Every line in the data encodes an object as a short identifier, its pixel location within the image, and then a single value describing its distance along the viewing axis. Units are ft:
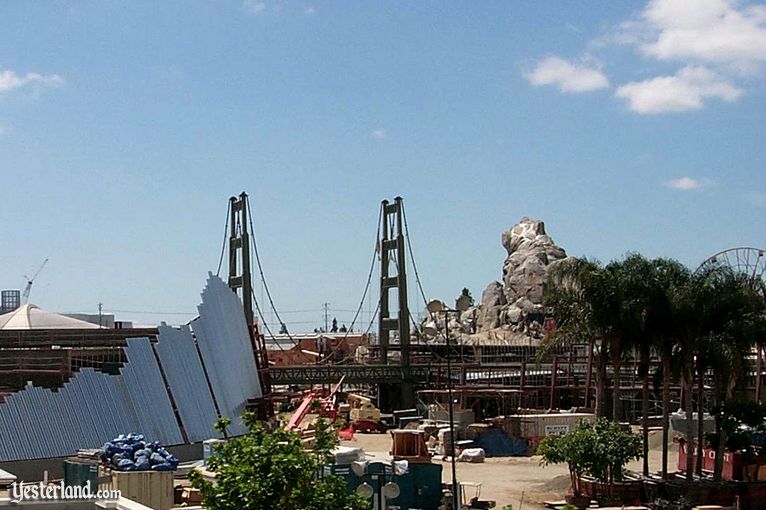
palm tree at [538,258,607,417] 127.03
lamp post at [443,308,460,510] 79.93
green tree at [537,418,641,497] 112.27
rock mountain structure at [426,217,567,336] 456.45
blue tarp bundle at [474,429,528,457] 170.60
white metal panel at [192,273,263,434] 170.60
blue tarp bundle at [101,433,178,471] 85.71
